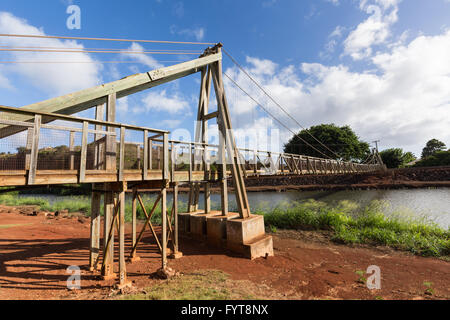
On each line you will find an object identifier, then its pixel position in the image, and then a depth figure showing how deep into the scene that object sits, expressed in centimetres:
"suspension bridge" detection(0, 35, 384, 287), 354
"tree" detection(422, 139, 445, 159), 6338
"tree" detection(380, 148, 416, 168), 5159
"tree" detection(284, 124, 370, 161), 3953
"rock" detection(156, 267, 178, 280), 488
